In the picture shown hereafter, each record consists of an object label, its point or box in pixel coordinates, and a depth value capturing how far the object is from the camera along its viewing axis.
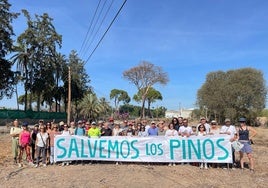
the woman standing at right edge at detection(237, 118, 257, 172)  6.74
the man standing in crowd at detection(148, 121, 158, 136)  7.70
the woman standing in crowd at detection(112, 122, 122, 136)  7.79
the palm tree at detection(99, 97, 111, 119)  51.21
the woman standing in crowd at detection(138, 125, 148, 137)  7.85
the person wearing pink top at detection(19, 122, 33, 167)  7.46
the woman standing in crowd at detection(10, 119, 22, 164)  7.58
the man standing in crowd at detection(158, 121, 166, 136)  8.57
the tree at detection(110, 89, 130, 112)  82.09
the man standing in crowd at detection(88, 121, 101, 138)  7.59
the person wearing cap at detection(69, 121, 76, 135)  7.86
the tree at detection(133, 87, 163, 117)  59.56
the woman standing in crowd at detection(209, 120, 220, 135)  7.28
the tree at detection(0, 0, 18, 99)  26.26
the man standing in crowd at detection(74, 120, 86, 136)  7.75
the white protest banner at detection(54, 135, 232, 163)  7.10
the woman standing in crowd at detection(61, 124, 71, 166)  7.38
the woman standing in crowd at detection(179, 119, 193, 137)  7.27
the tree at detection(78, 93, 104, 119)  48.36
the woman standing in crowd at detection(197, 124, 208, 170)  7.25
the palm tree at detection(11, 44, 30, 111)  31.11
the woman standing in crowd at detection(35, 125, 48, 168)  7.32
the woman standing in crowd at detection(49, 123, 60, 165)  7.41
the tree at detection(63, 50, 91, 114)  35.22
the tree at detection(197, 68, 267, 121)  32.97
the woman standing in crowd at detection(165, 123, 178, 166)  7.38
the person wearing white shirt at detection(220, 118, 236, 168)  7.13
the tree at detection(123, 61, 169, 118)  38.65
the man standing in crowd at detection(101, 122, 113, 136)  7.73
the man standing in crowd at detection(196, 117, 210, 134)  7.35
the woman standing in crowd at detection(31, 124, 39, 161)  7.81
